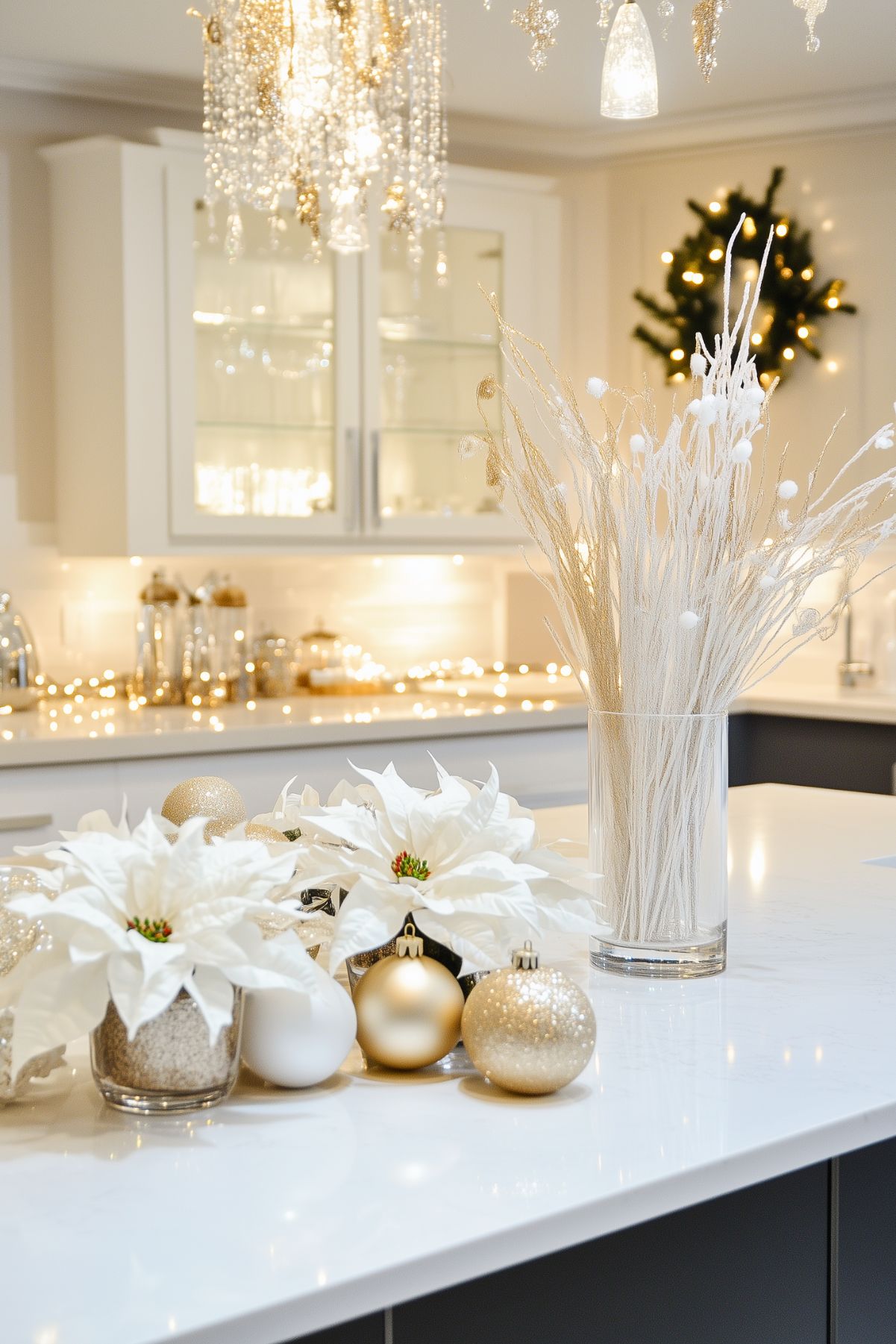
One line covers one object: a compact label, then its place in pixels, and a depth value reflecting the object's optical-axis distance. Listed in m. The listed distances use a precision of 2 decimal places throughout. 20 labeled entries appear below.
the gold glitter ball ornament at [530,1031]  0.95
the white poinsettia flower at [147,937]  0.87
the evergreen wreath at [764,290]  3.96
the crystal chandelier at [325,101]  2.45
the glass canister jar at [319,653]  4.03
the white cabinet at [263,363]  3.55
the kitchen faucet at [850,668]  4.24
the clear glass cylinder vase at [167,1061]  0.90
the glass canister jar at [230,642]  3.80
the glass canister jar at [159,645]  3.71
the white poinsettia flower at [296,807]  1.24
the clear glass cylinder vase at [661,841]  1.25
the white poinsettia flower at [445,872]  1.03
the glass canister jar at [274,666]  3.88
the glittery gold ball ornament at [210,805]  1.35
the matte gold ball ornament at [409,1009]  1.00
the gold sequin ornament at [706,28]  1.99
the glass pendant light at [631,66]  2.06
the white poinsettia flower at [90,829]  1.01
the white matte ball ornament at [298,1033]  0.95
